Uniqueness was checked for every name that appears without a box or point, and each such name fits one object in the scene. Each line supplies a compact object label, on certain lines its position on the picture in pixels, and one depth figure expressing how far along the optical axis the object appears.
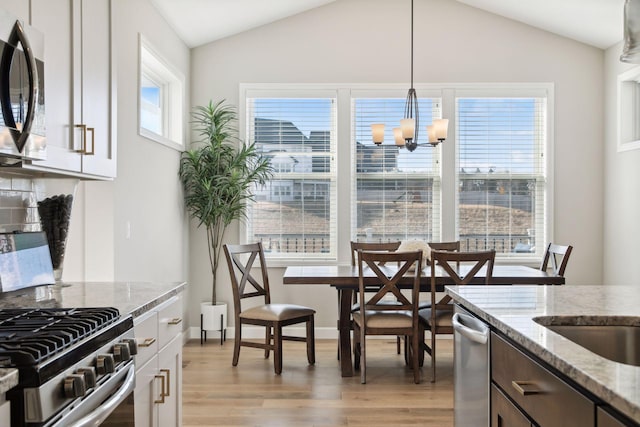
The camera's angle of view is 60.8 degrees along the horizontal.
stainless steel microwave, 1.71
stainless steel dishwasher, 1.83
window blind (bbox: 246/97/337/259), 5.45
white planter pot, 5.10
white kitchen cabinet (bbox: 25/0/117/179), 2.05
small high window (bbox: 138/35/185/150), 4.22
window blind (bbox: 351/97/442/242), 5.44
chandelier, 4.10
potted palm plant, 5.00
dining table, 3.96
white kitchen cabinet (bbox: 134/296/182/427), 1.96
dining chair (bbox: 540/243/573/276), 4.11
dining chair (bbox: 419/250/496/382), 3.72
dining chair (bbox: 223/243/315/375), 4.11
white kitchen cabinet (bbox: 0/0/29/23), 1.78
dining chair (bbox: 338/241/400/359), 4.77
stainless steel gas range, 1.21
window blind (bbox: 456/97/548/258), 5.43
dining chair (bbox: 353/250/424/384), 3.79
